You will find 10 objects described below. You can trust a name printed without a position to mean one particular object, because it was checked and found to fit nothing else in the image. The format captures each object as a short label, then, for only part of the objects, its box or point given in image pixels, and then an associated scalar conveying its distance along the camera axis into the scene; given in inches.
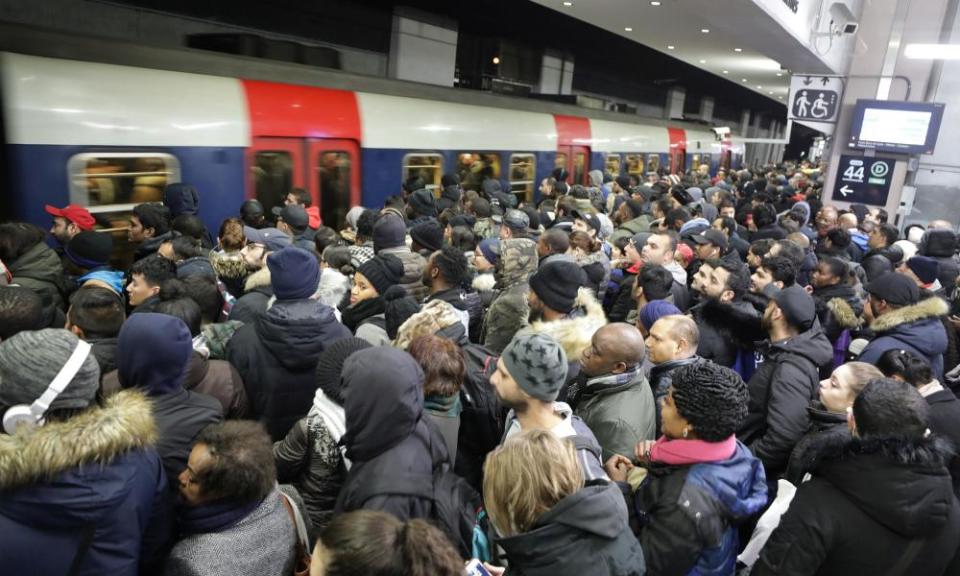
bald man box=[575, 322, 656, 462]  95.5
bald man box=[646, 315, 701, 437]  110.2
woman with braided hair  74.1
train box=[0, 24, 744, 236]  185.9
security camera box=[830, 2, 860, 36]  380.2
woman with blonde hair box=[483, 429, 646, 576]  61.2
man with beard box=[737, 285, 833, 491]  105.4
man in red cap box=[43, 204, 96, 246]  183.9
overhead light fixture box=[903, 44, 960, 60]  302.0
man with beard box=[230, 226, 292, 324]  133.0
